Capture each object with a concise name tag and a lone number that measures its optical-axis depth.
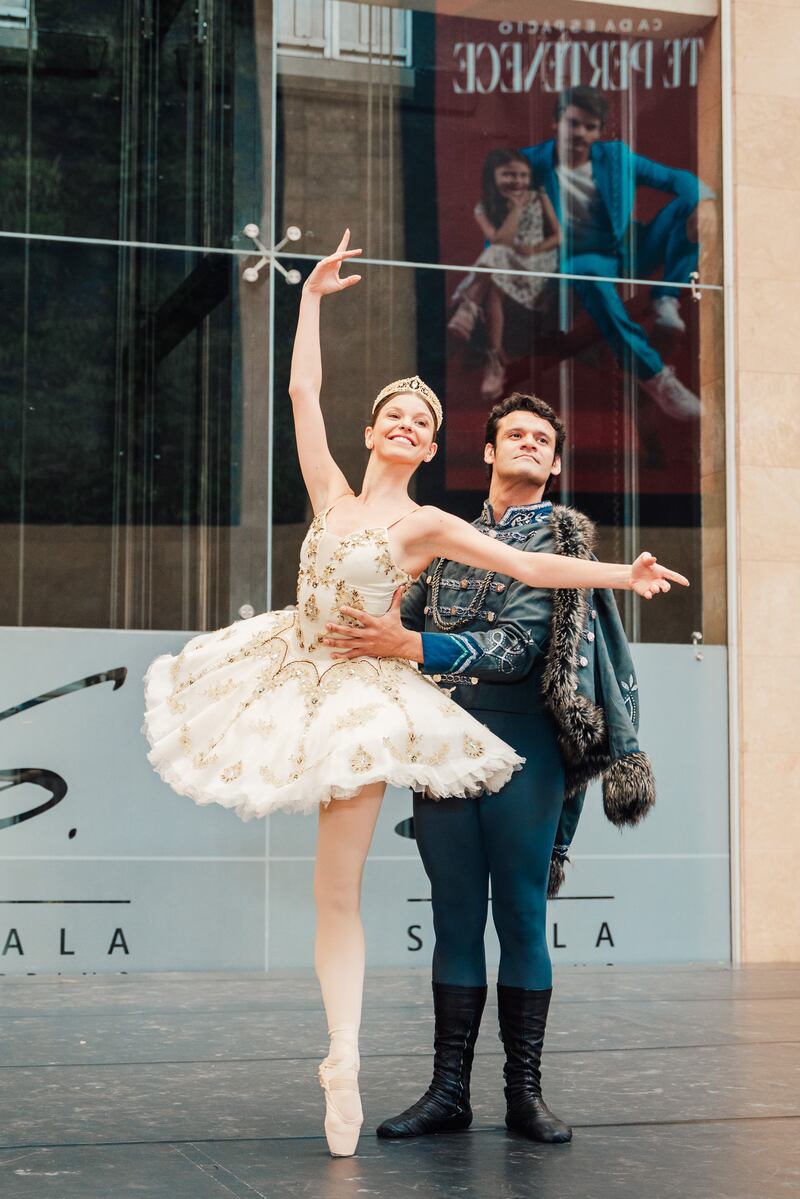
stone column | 9.30
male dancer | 4.28
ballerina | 3.95
